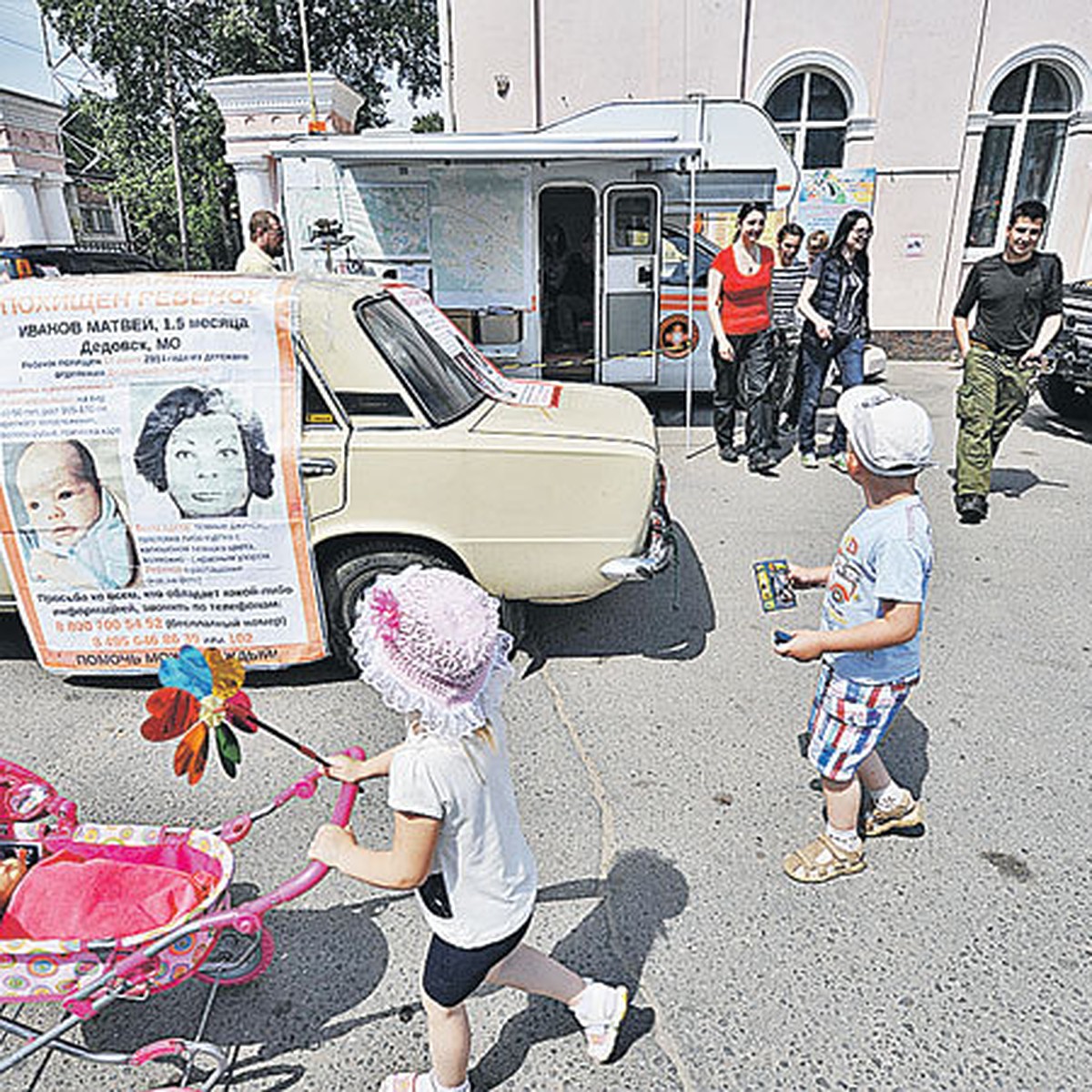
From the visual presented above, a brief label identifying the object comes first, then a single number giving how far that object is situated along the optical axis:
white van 8.69
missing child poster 3.47
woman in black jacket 6.97
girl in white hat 1.66
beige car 3.67
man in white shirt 6.69
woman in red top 6.93
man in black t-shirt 5.69
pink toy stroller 1.94
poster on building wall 12.45
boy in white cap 2.47
